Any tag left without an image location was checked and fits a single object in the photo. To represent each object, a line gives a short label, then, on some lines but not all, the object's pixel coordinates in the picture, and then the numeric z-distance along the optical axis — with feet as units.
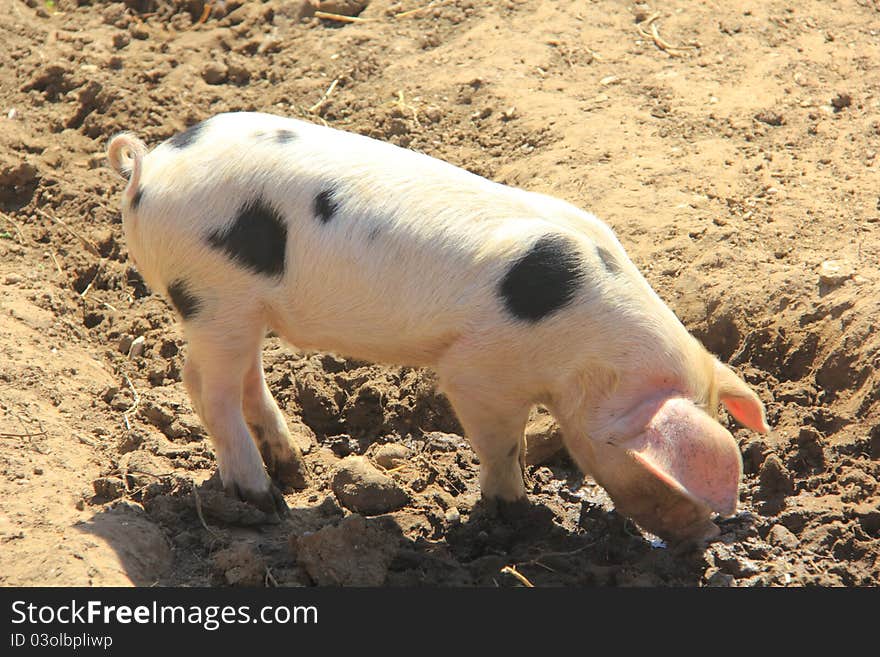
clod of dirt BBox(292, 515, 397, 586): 28.99
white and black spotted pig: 28.76
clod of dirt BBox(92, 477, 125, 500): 31.42
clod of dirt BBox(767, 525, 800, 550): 31.50
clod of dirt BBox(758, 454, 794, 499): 33.14
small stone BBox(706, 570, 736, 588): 30.35
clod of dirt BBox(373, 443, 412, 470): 36.22
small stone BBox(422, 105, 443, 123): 48.60
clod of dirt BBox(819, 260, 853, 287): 36.22
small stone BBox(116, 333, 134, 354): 41.06
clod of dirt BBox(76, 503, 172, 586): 28.48
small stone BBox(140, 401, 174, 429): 36.60
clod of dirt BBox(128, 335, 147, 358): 40.75
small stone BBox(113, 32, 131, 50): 55.26
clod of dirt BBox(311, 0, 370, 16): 55.88
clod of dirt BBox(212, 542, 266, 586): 28.60
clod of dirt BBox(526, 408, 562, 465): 36.50
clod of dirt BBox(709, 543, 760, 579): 30.81
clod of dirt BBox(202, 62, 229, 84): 53.57
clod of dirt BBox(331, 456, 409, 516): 33.50
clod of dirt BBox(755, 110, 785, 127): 45.21
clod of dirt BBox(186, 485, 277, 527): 31.58
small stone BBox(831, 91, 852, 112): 45.32
